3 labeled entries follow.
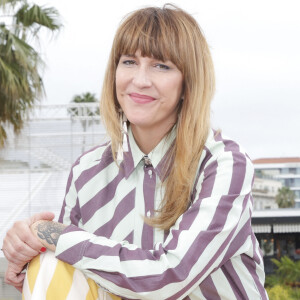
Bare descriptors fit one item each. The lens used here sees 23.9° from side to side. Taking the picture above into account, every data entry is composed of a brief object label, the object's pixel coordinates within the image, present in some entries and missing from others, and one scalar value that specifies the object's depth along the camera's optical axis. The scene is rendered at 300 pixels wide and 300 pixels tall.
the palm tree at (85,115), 14.76
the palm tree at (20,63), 11.19
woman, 1.72
